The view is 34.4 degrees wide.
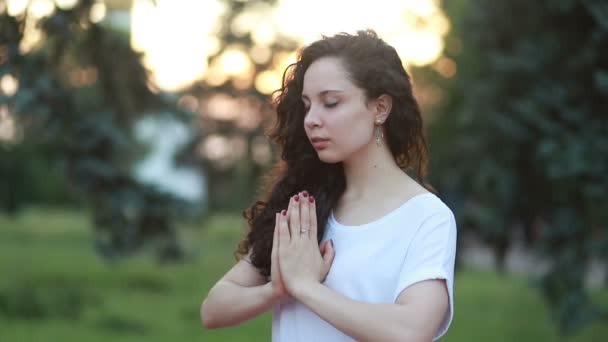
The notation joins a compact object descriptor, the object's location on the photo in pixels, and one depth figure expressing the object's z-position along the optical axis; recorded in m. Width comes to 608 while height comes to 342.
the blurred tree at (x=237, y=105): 17.81
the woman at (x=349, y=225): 2.25
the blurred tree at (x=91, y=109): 7.93
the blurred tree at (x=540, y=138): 7.61
